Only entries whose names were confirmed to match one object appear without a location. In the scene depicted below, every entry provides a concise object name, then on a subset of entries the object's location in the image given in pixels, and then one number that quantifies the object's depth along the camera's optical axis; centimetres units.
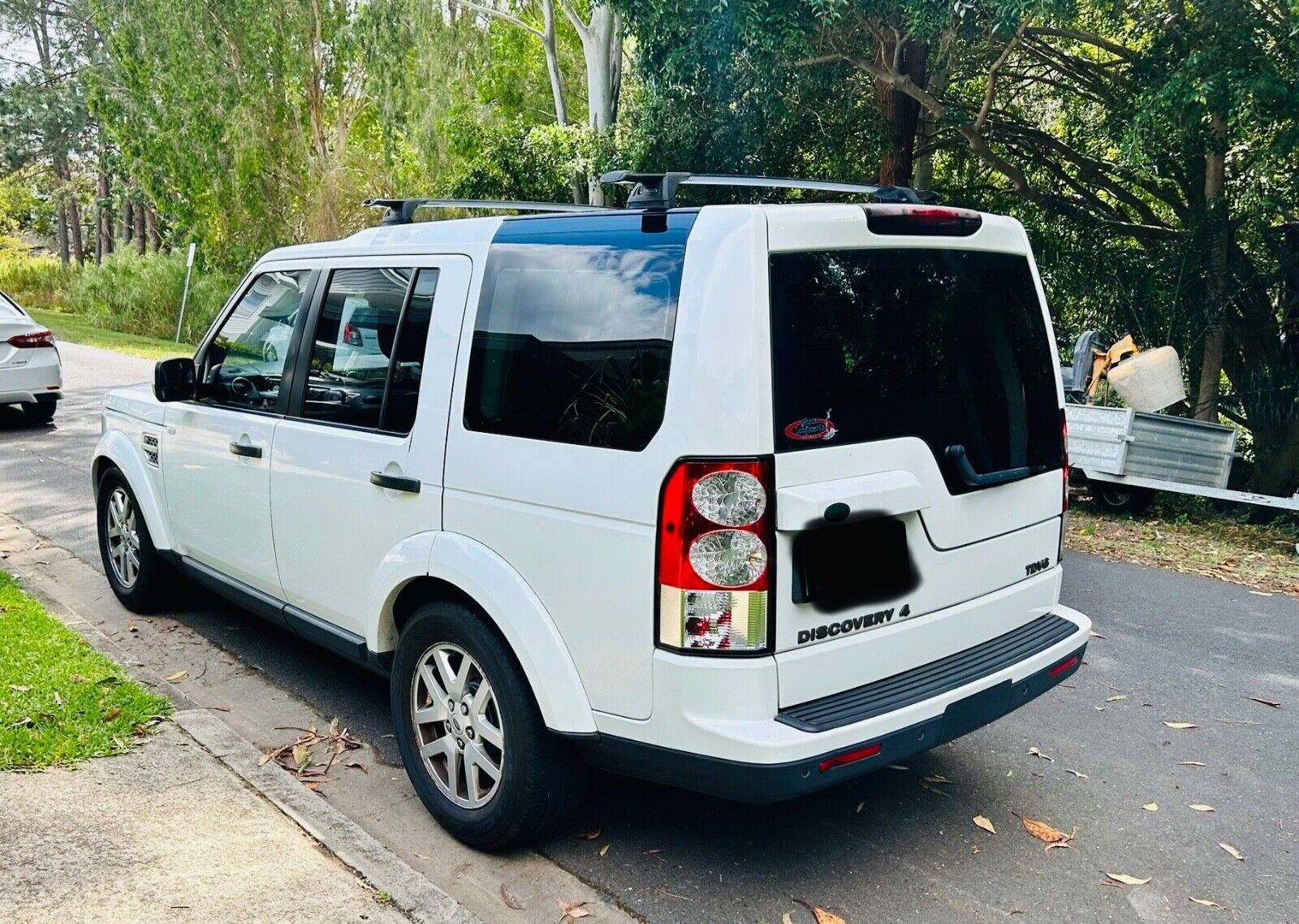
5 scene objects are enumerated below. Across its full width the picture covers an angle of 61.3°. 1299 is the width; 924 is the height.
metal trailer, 909
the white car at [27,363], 1198
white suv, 293
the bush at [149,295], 2680
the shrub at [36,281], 3938
